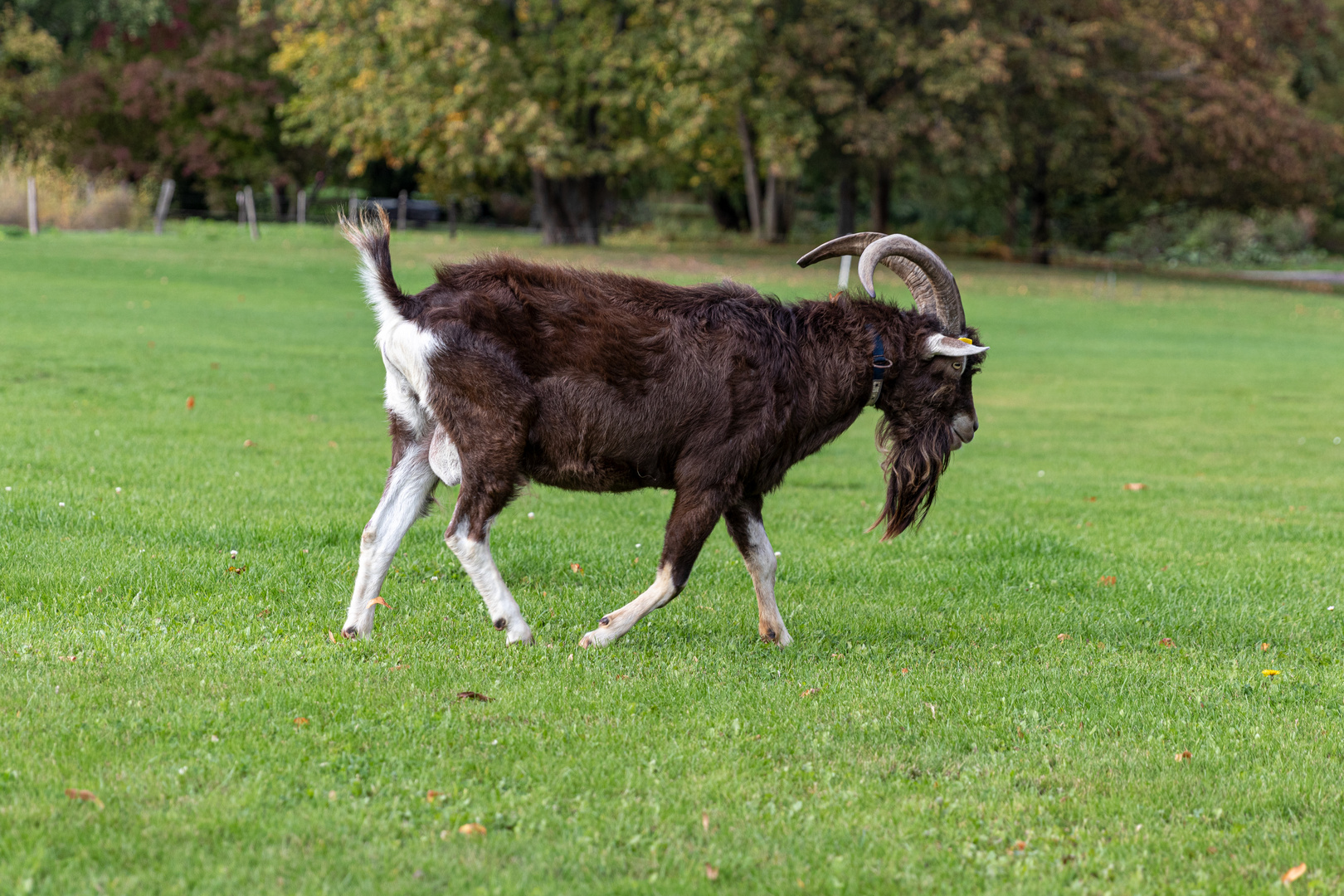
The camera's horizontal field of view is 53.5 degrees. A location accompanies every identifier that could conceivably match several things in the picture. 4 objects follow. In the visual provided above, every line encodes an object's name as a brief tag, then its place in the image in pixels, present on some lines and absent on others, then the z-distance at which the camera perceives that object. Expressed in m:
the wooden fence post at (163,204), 40.39
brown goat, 6.36
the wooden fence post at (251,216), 41.01
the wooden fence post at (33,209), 36.31
